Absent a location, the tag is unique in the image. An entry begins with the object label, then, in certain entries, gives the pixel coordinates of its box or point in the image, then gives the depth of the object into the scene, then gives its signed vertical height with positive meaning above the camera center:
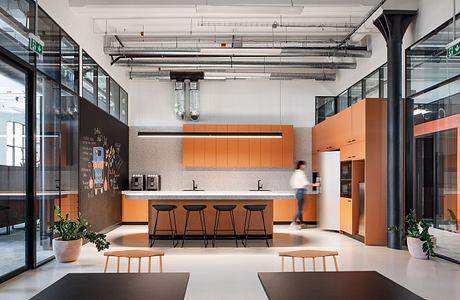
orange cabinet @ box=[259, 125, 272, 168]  12.26 +0.21
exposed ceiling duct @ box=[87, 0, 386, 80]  7.85 +2.49
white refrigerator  10.11 -0.67
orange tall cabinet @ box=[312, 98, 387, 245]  8.29 +0.04
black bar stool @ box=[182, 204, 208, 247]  8.16 -0.92
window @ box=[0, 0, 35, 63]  5.41 +1.64
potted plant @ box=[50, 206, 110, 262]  6.64 -1.08
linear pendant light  9.74 +0.58
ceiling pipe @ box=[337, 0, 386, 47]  7.50 +2.43
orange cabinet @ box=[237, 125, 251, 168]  12.26 +0.28
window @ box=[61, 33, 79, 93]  7.46 +1.63
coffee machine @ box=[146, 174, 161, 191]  12.04 -0.50
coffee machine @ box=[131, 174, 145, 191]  11.88 -0.52
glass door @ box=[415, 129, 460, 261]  6.69 -0.40
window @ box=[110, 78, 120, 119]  10.72 +1.47
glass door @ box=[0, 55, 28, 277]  5.57 -0.05
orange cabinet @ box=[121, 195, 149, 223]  11.76 -1.21
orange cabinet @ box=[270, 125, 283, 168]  12.26 +0.25
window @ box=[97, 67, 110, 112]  9.63 +1.54
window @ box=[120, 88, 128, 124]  11.77 +1.43
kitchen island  8.41 -0.90
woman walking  10.66 -0.48
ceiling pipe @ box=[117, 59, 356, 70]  10.41 +2.19
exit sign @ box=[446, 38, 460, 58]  5.53 +1.35
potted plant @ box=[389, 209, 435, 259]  6.83 -1.16
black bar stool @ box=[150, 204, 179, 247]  8.16 -0.93
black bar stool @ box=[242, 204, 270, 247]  8.59 -1.15
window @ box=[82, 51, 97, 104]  8.58 +1.58
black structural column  7.96 +0.74
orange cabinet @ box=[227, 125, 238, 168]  12.24 +0.25
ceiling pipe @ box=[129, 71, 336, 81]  11.74 +2.16
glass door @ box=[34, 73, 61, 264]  6.54 +0.05
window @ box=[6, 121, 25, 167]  5.73 +0.23
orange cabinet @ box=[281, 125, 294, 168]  12.27 +0.40
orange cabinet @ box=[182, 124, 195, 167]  12.26 +0.26
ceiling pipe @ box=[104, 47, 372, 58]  9.50 +2.24
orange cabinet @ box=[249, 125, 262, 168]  12.26 +0.25
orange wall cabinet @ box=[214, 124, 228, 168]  12.23 +0.25
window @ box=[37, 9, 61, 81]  6.50 +1.69
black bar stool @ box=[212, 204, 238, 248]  8.68 -1.11
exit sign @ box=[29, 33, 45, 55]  5.50 +1.40
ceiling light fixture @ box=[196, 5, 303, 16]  7.28 +2.37
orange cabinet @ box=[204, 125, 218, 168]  12.23 +0.28
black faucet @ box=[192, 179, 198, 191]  12.41 -0.62
